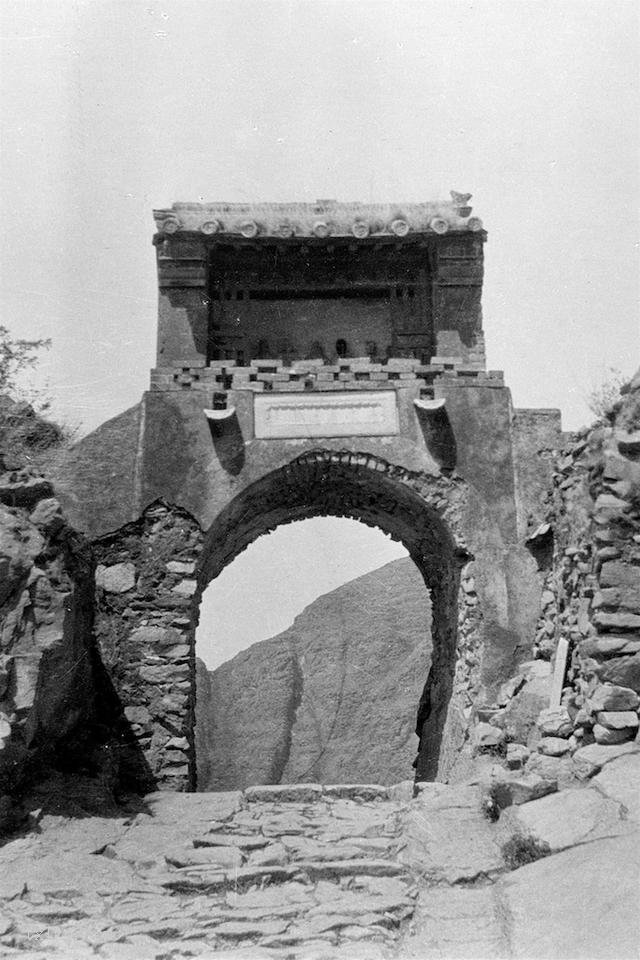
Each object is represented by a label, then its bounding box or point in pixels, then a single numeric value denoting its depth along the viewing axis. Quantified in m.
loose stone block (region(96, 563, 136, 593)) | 11.31
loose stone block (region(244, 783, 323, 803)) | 9.02
